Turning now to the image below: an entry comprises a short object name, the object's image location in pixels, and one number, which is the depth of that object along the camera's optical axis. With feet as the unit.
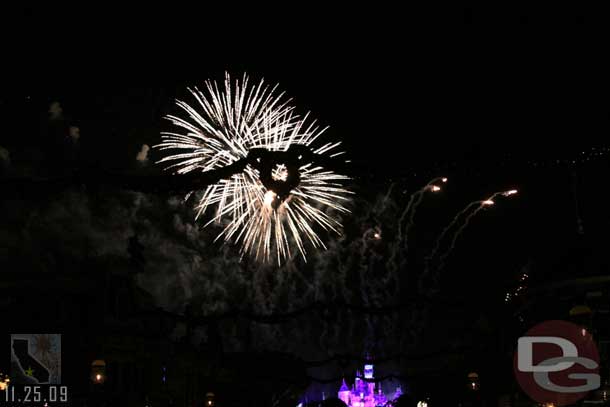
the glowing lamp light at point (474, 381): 84.58
